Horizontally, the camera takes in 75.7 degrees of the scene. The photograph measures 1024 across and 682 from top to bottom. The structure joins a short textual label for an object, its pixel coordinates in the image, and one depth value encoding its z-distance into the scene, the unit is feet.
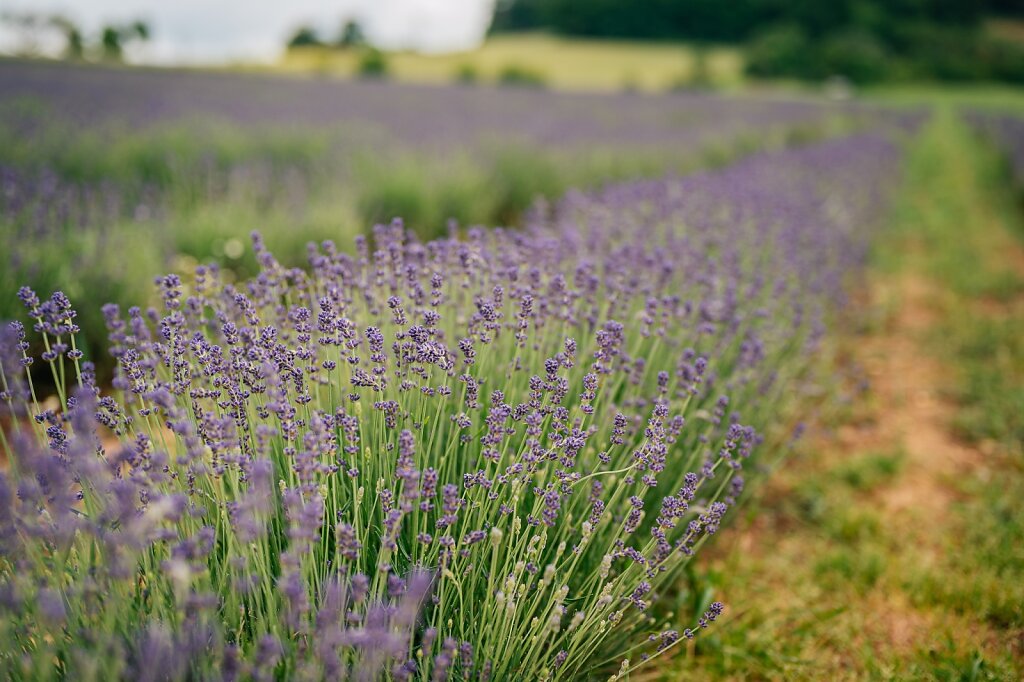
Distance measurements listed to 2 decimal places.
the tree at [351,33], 186.54
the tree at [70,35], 126.21
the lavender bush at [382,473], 3.40
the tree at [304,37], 176.50
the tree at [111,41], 148.46
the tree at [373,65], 98.07
